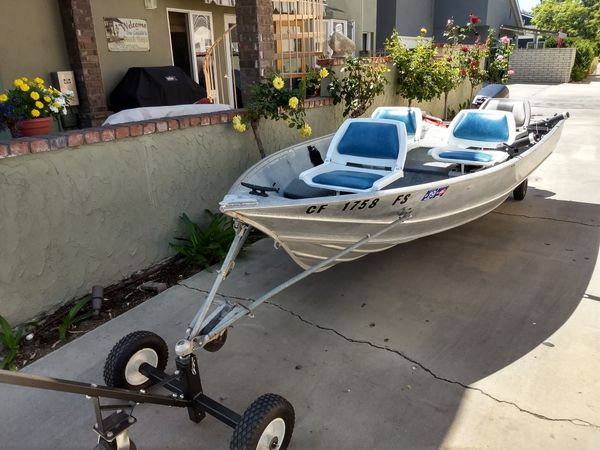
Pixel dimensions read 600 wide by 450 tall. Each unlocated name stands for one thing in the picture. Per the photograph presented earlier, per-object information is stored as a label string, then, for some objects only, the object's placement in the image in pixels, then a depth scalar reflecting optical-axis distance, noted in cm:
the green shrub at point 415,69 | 834
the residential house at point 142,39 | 548
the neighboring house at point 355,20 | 1349
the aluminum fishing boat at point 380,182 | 324
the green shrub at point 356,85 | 654
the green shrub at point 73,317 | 350
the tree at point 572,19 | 3256
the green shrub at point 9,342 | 317
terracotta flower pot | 373
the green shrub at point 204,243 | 456
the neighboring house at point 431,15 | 1836
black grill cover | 729
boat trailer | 204
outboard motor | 990
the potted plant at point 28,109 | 369
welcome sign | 744
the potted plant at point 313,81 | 536
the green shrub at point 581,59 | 2288
